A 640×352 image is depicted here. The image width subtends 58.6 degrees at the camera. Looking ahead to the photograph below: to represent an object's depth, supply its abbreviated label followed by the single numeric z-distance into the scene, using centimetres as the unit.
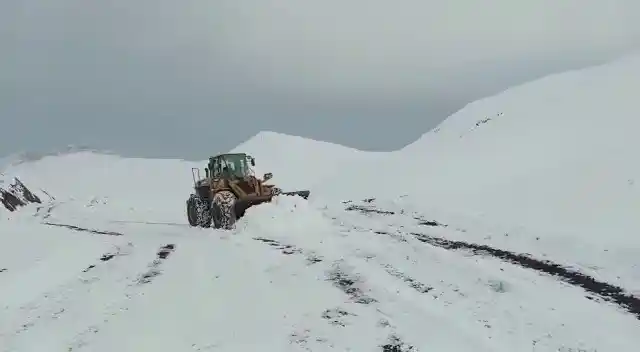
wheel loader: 1703
